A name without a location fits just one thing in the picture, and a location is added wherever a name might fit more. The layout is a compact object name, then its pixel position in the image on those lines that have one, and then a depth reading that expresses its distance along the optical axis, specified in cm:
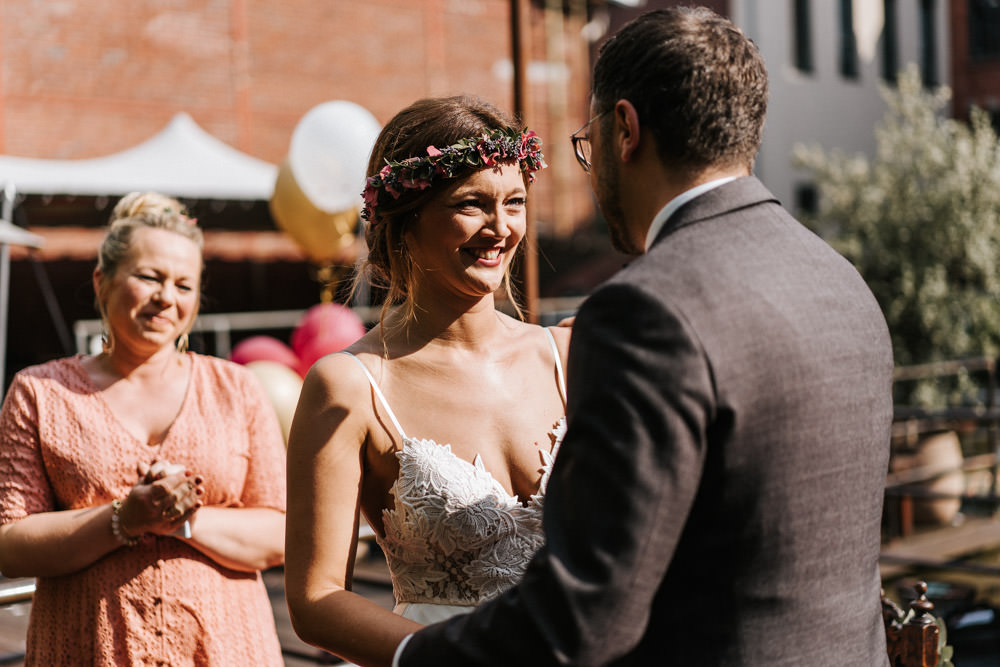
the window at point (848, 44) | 2360
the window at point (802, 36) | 2245
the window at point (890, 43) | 2462
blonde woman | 264
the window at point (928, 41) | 2573
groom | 140
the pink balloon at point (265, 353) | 864
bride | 203
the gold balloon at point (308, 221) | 980
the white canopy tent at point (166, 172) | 1266
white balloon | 943
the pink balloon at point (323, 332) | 873
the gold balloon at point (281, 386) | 735
